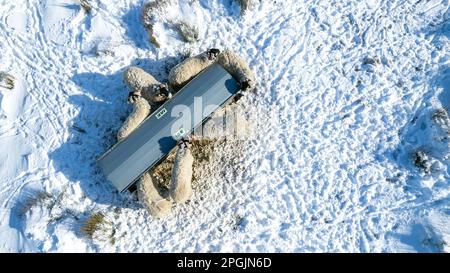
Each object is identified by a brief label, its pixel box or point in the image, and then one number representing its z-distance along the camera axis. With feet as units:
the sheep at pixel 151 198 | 31.19
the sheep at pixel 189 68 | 32.83
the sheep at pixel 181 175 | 30.99
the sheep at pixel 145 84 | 32.27
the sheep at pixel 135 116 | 31.89
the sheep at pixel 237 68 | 32.60
